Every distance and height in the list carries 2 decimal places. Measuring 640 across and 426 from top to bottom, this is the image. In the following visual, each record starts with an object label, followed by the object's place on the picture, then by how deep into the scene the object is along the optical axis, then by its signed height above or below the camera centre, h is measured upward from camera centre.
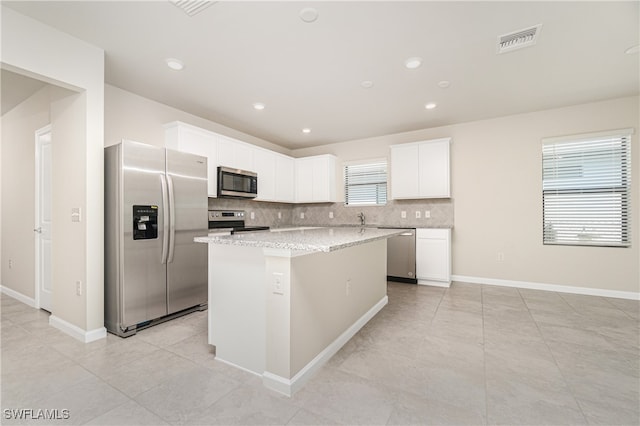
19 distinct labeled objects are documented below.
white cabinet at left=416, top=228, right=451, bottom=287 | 4.27 -0.69
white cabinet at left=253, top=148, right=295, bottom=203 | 4.92 +0.70
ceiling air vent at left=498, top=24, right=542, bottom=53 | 2.24 +1.44
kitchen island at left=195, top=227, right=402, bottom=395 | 1.71 -0.63
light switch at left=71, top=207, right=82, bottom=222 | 2.48 +0.00
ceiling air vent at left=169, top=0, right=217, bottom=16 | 1.94 +1.47
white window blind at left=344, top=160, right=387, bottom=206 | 5.27 +0.55
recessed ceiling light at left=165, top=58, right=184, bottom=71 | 2.68 +1.46
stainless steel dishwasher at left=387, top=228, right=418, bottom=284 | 4.49 -0.75
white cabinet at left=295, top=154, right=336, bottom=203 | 5.52 +0.68
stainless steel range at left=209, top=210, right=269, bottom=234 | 4.25 -0.13
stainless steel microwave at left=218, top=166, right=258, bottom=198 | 4.04 +0.46
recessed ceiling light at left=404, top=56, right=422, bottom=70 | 2.65 +1.44
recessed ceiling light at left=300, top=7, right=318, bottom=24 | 2.02 +1.46
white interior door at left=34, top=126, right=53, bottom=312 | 3.19 -0.05
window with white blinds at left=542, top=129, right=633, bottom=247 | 3.65 +0.29
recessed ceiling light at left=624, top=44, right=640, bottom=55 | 2.50 +1.46
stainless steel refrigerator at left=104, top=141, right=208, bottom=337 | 2.54 -0.22
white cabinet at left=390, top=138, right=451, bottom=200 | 4.45 +0.69
